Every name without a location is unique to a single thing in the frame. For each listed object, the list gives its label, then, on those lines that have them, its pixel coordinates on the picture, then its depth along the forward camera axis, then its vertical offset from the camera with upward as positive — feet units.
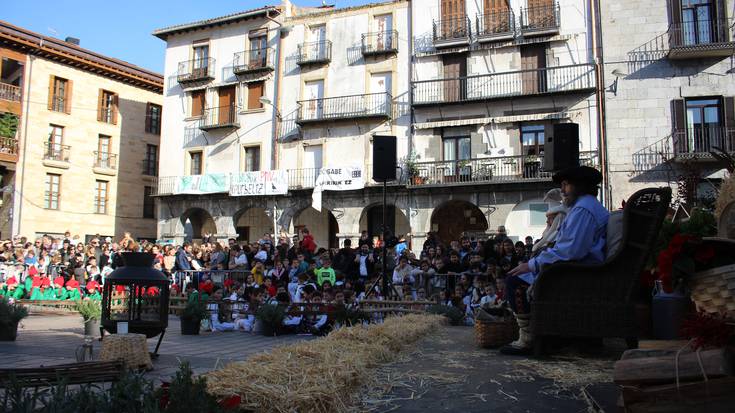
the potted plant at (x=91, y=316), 25.39 -2.66
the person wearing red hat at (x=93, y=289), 46.38 -2.67
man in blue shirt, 13.44 +0.43
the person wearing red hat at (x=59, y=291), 46.01 -2.83
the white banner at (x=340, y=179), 75.82 +10.83
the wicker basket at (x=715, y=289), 7.75 -0.43
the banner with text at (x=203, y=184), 83.97 +11.18
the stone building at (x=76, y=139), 92.53 +21.35
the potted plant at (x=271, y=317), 29.37 -3.11
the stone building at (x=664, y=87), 62.85 +19.87
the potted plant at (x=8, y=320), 23.79 -2.68
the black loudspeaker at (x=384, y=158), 35.86 +6.48
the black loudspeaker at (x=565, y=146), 29.32 +5.96
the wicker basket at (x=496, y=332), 16.25 -2.12
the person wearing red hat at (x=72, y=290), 46.25 -2.78
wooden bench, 10.55 -2.34
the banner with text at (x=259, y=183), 79.97 +10.78
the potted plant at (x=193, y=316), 28.89 -3.05
